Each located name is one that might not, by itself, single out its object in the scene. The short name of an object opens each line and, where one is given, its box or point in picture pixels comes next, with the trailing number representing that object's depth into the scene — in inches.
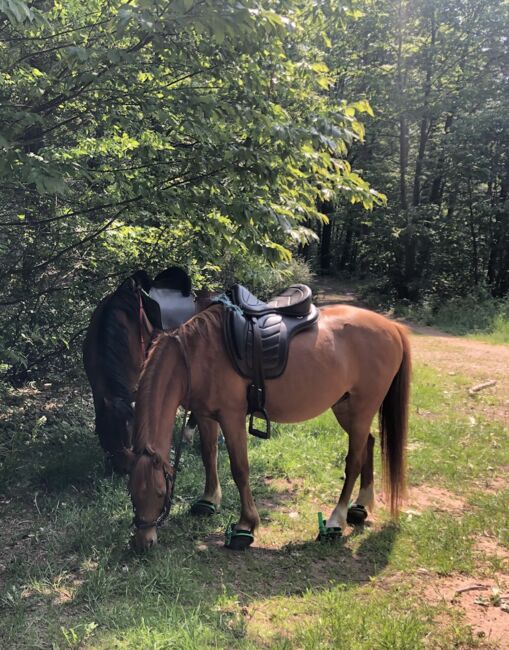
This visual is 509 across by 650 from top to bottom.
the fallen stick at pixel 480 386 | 280.7
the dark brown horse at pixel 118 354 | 127.2
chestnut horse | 106.7
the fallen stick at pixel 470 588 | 110.0
